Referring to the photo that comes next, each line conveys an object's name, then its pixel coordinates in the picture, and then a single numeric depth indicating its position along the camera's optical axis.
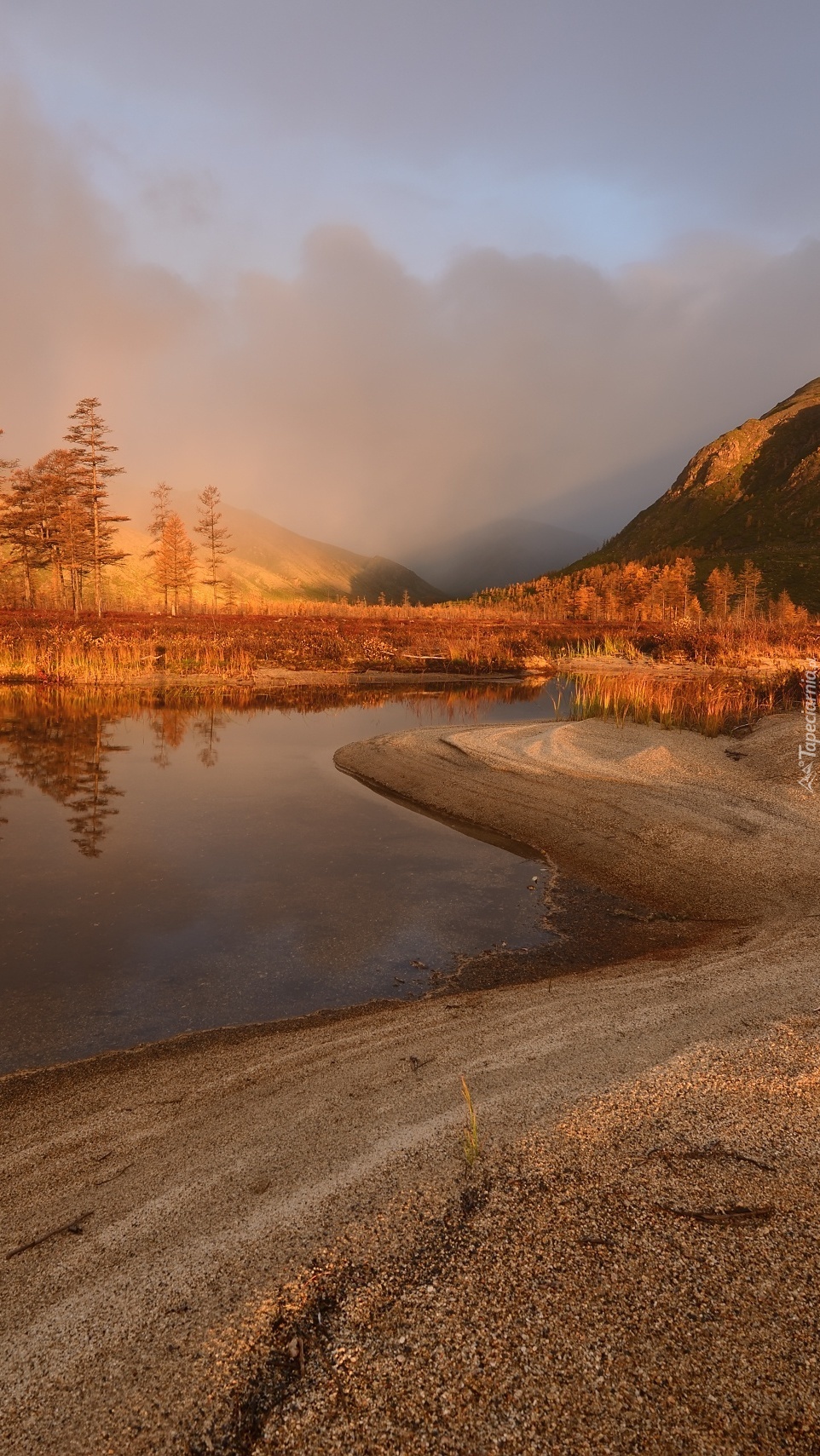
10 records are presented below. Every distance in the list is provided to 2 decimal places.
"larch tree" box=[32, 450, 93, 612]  60.62
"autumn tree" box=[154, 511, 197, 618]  77.19
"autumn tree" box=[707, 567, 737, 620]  78.81
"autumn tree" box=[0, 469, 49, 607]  63.62
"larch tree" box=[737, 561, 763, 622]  70.11
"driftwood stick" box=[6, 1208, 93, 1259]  2.58
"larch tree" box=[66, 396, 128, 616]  55.41
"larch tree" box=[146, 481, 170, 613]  77.56
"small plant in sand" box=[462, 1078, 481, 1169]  2.71
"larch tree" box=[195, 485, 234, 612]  80.88
